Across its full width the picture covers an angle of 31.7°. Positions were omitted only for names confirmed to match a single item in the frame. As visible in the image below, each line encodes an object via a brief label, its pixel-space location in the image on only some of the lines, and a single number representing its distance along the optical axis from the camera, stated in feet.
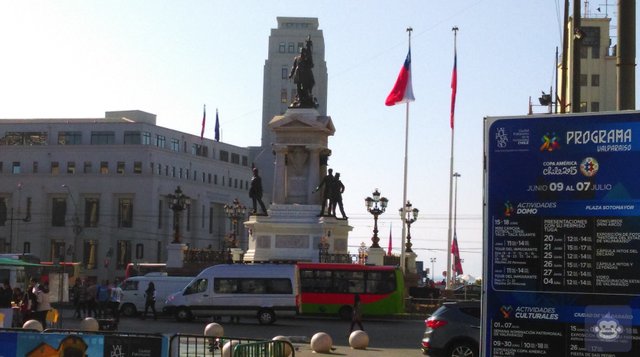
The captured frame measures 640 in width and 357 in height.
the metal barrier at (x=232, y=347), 51.84
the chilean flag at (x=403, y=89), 195.42
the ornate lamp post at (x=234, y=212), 220.51
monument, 187.11
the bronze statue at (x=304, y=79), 198.18
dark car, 73.51
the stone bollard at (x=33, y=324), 93.91
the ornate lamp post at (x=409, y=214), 206.22
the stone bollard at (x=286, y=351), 58.72
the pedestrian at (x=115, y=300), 144.60
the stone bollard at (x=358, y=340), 98.84
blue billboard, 33.94
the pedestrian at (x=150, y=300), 154.40
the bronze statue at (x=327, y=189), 184.96
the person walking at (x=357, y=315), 116.92
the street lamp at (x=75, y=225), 332.60
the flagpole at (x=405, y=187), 197.66
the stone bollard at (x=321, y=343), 92.63
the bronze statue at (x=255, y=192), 196.44
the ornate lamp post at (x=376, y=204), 190.29
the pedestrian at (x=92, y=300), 147.33
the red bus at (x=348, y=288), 159.84
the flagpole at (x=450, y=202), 206.13
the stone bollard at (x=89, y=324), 105.29
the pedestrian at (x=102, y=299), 145.79
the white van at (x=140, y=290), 161.48
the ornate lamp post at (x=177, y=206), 208.91
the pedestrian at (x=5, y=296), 111.86
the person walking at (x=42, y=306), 107.04
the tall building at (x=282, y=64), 471.62
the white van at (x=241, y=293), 142.92
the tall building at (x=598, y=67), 286.87
